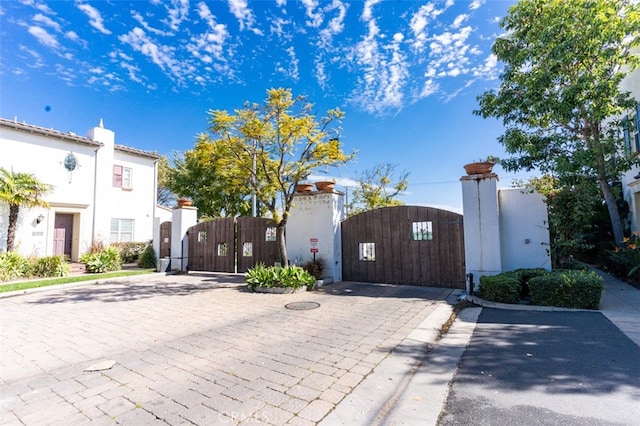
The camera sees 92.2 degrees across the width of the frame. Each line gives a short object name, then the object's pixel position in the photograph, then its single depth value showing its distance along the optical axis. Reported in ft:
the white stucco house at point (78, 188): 42.42
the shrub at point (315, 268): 30.94
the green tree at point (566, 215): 23.31
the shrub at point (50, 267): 37.19
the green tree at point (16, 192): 38.60
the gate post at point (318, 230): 32.14
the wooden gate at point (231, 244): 37.70
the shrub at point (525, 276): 21.70
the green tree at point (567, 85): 24.49
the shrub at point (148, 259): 47.11
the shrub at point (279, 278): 27.30
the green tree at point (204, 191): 65.87
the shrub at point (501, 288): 20.60
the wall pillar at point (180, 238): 43.62
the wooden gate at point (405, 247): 27.35
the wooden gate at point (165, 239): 45.90
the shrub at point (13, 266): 34.40
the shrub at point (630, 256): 24.78
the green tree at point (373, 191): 60.70
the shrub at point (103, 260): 41.40
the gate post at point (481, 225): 24.09
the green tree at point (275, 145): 27.73
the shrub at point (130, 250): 52.21
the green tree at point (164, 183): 88.25
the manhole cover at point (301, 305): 21.49
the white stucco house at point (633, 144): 29.37
